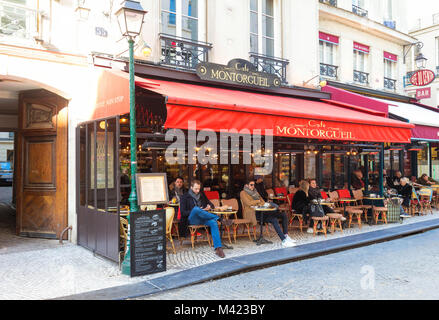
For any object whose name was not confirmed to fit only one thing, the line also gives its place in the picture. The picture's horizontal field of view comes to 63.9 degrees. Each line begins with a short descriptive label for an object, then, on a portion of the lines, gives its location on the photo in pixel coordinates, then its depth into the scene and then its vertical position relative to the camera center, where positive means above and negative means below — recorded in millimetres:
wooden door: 7613 +71
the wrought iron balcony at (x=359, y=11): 13647 +6059
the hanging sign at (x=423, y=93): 14711 +3018
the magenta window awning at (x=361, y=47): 13688 +4660
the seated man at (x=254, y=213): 7227 -1028
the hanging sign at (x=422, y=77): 14088 +3544
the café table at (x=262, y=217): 7339 -1094
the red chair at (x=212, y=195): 9234 -745
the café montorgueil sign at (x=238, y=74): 8352 +2321
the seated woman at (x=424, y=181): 13218 -625
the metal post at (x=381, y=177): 9930 -341
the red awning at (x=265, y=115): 5594 +954
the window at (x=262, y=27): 10359 +4198
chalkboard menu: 5185 -1123
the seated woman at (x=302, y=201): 8562 -874
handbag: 8289 -1076
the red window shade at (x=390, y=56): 14977 +4690
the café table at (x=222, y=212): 7111 -948
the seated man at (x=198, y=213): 6477 -890
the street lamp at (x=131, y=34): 5164 +2004
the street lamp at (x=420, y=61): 14195 +4221
